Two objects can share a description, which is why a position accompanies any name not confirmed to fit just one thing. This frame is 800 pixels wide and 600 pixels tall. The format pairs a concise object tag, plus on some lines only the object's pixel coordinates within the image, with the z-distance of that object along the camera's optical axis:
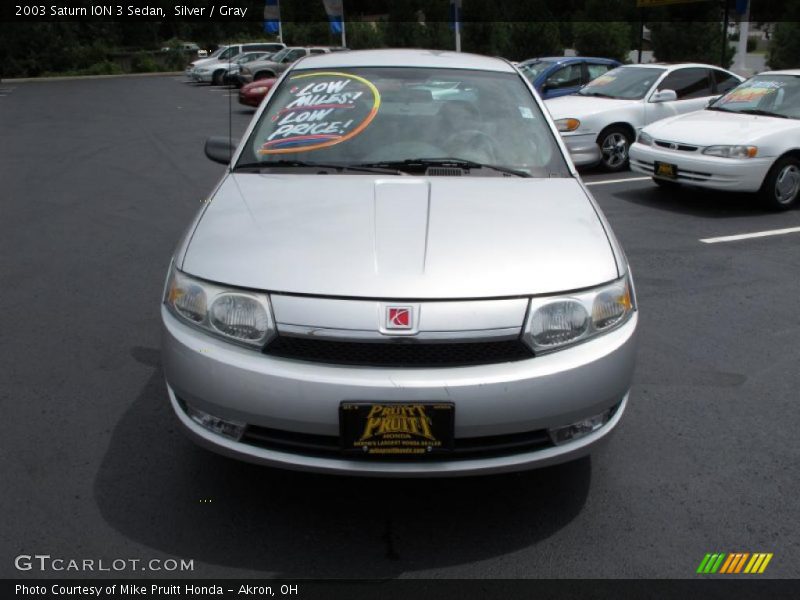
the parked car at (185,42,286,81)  31.52
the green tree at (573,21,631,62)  30.59
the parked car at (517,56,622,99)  14.32
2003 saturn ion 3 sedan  2.47
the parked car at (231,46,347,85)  24.13
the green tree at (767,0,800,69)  24.53
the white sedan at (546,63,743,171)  10.39
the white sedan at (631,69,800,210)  7.84
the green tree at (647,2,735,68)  27.66
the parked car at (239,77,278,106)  18.58
